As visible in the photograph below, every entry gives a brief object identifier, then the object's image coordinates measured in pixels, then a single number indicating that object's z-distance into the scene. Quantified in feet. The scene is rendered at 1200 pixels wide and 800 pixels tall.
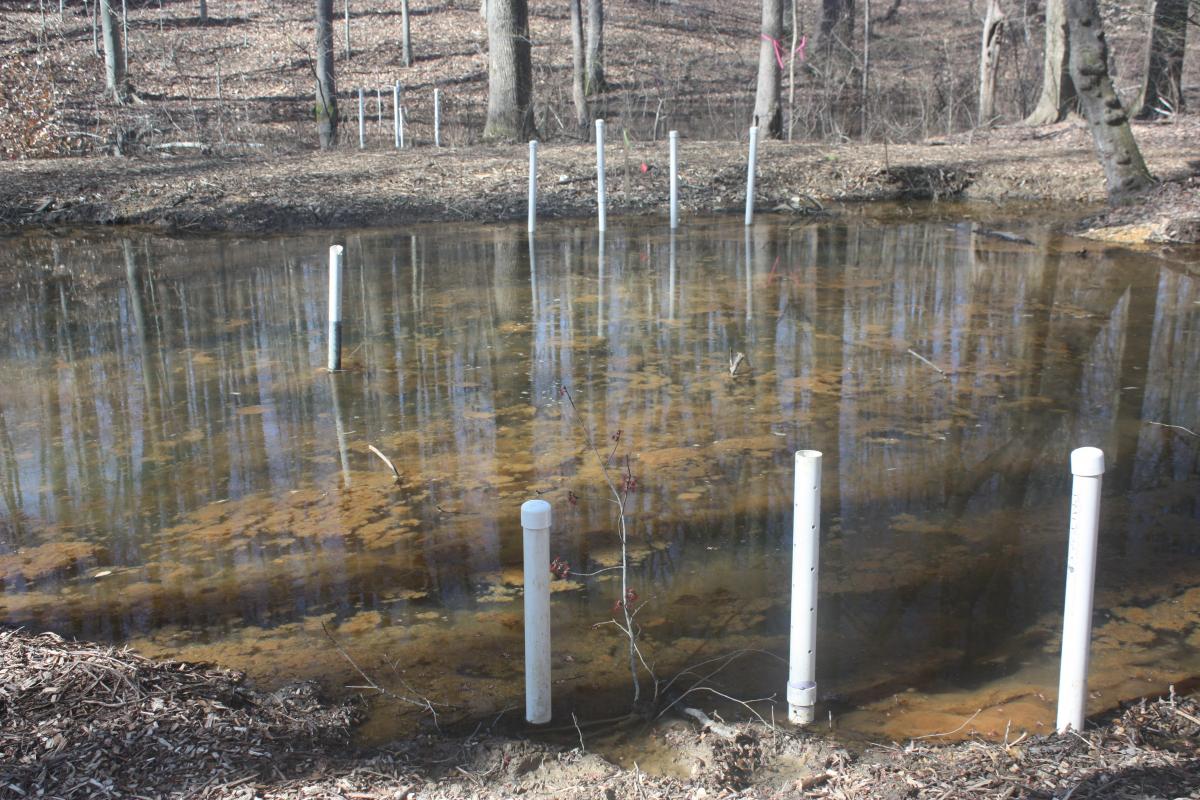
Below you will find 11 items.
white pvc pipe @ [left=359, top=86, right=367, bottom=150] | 85.90
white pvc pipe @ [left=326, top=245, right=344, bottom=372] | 29.89
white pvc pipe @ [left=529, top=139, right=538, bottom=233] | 55.09
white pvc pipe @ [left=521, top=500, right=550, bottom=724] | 13.03
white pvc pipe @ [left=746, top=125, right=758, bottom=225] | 57.00
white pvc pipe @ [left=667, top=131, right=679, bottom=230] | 55.72
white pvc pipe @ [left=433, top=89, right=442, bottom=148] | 83.45
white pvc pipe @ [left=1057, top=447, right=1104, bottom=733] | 12.54
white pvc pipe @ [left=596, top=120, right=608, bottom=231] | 53.57
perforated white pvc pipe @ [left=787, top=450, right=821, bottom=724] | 13.15
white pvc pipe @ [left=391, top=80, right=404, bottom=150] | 83.24
